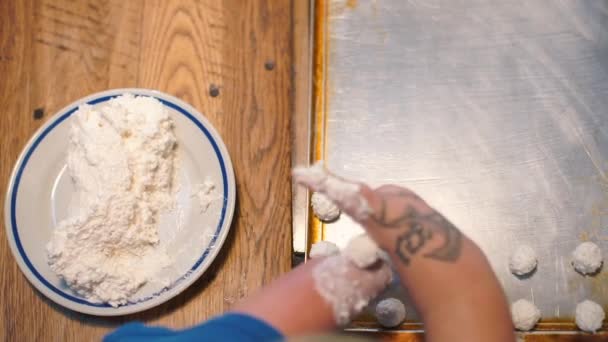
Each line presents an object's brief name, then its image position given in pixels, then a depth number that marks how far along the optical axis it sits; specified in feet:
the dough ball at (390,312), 2.16
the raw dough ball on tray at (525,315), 2.14
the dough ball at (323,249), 2.20
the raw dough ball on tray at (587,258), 2.19
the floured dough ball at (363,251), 1.58
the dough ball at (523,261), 2.20
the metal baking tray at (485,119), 2.30
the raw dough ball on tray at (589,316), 2.12
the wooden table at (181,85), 2.30
